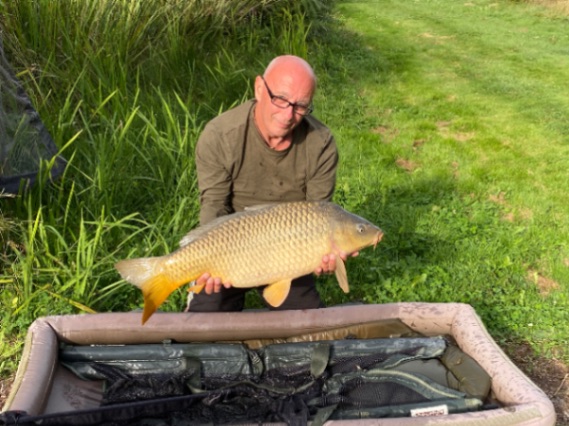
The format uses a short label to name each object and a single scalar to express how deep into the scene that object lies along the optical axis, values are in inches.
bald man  88.6
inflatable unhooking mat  73.0
